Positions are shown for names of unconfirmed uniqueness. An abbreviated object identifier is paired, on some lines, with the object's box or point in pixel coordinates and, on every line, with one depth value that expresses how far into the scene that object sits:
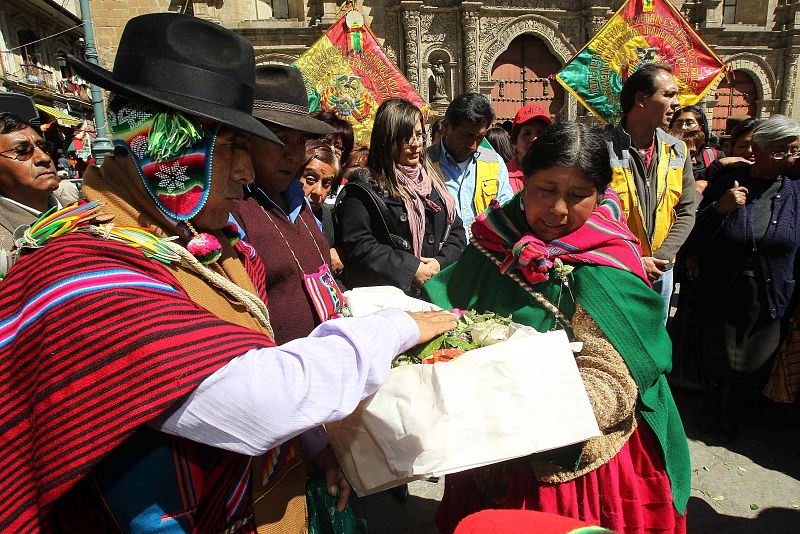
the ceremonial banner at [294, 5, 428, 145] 5.97
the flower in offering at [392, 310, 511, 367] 1.42
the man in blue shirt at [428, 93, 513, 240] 3.77
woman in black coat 2.87
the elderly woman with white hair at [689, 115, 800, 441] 3.35
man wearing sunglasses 2.83
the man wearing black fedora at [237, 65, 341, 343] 1.83
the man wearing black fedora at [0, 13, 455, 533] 0.90
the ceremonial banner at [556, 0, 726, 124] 4.73
